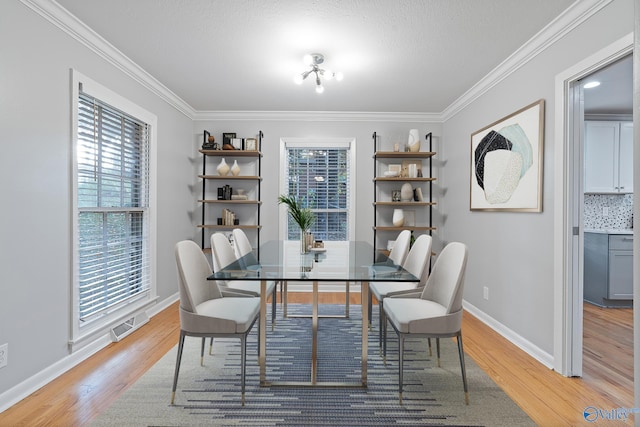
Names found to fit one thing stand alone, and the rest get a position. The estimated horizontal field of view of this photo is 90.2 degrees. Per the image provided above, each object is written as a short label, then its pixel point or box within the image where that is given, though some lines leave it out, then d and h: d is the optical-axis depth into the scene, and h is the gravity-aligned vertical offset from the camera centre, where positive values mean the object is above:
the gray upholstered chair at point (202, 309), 1.85 -0.62
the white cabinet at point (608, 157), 4.08 +0.73
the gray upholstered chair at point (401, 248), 2.94 -0.35
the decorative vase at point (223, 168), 4.31 +0.57
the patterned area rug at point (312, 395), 1.75 -1.14
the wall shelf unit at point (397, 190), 4.42 +0.24
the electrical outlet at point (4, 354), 1.82 -0.83
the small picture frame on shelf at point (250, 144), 4.43 +0.93
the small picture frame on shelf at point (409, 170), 4.33 +0.58
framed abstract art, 2.54 +0.46
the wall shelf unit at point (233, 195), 4.52 +0.22
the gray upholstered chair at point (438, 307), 1.87 -0.62
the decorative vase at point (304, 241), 2.71 -0.25
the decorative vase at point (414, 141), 4.25 +0.95
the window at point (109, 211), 2.47 -0.01
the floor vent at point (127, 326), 2.79 -1.08
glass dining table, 1.75 -0.35
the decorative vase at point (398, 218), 4.31 -0.08
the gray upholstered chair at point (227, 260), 2.53 -0.42
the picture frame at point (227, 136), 4.41 +1.05
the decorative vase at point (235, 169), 4.32 +0.57
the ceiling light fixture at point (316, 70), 2.78 +1.29
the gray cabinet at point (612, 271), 3.74 -0.68
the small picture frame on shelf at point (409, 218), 4.47 -0.08
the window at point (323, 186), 4.69 +0.38
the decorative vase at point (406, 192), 4.32 +0.27
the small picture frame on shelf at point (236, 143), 4.43 +0.94
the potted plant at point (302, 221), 2.68 -0.08
